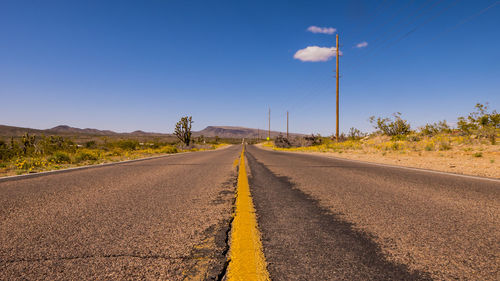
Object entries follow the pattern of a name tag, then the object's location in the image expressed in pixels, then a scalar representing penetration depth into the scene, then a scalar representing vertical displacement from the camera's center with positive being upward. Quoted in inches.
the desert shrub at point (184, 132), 1547.7 +33.1
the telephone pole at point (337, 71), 899.0 +261.3
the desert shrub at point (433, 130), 615.7 +26.3
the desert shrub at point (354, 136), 929.0 +12.9
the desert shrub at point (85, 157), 396.9 -34.7
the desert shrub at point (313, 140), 1215.3 -5.2
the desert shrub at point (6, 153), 459.2 -33.2
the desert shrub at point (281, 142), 1406.1 -20.7
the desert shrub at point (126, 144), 976.3 -29.2
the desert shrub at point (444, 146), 443.8 -10.0
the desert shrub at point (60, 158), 373.7 -33.7
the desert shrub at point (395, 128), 759.1 +37.7
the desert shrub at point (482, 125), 454.3 +31.2
